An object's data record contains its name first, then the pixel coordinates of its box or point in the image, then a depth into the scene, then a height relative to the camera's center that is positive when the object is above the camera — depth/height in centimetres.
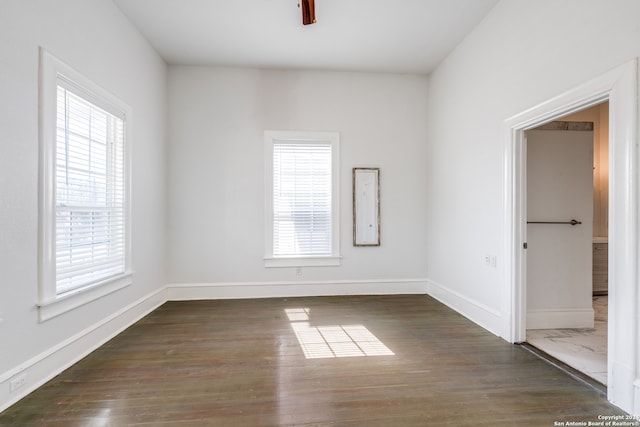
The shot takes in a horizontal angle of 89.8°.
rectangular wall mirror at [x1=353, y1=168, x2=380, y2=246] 484 +11
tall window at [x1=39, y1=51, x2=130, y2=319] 235 +21
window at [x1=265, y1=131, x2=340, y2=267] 475 +20
